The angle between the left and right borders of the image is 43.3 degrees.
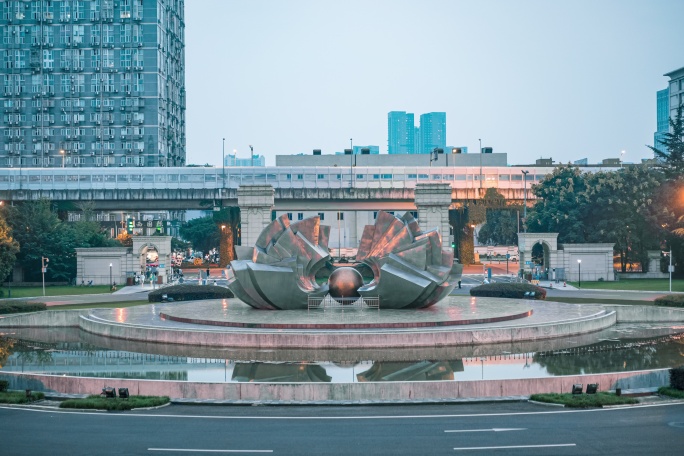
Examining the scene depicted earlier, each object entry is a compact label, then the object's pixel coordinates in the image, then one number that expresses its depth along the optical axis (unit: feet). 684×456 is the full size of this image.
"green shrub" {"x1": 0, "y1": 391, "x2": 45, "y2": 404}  81.05
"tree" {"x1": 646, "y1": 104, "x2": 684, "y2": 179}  250.37
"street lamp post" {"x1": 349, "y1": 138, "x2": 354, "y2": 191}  332.19
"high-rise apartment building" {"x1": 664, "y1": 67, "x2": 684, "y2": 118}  438.81
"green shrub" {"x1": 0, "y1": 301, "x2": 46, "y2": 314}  155.25
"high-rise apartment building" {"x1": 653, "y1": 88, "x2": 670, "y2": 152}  563.40
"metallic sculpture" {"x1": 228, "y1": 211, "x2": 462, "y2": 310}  132.05
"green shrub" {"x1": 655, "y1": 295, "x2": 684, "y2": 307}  155.84
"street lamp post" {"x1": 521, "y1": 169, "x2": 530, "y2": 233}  279.81
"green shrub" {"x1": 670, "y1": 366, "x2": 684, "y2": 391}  82.69
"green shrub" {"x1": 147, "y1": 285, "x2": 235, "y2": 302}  173.99
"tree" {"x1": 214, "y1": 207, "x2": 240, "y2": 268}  298.15
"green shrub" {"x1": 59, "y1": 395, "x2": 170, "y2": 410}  78.95
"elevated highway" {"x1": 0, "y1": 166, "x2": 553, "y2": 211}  287.89
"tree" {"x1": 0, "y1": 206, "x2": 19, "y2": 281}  191.42
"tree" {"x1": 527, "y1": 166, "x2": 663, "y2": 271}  242.78
